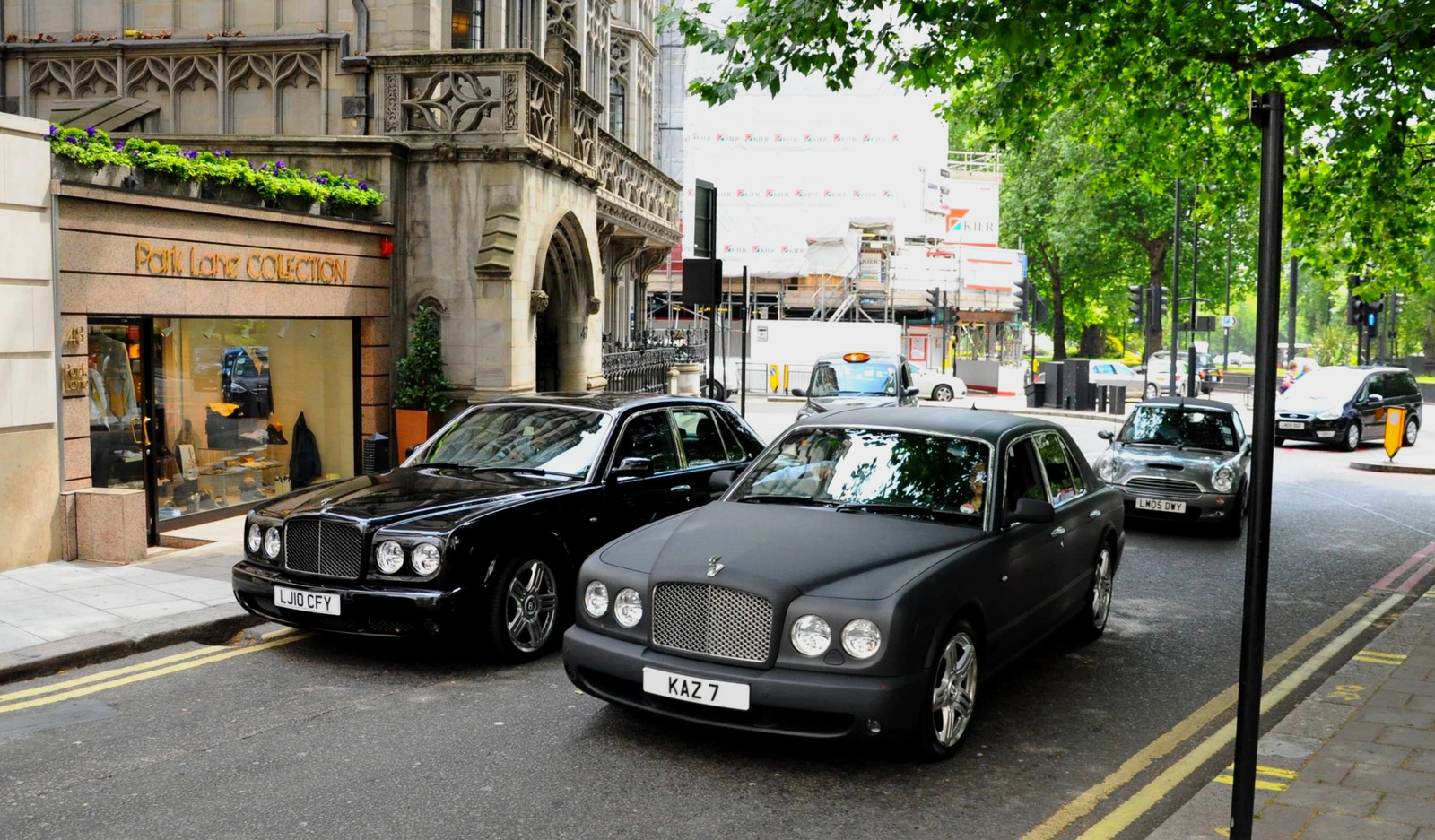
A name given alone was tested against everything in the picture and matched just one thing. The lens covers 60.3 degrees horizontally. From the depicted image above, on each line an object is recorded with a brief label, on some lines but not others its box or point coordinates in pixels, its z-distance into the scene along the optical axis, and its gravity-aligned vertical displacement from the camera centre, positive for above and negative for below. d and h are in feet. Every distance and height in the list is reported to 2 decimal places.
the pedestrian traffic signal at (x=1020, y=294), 116.47 +5.99
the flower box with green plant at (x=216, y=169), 32.68 +5.47
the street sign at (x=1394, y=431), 69.97 -4.05
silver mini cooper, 41.32 -3.65
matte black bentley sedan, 16.85 -3.39
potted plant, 47.31 -1.44
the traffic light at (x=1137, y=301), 118.01 +5.40
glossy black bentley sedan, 22.24 -3.30
